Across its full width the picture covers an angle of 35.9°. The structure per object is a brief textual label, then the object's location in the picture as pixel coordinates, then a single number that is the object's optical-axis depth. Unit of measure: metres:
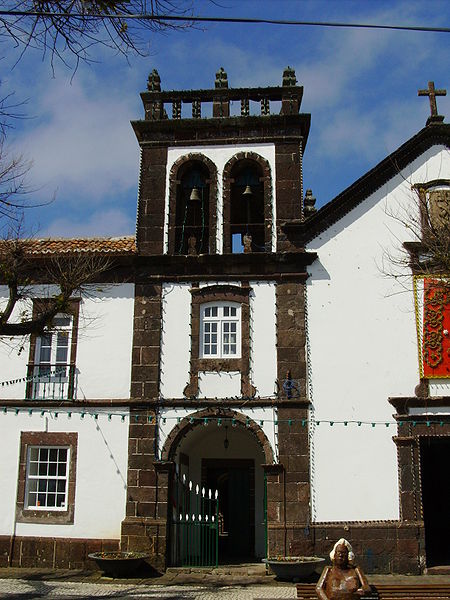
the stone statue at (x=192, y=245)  16.59
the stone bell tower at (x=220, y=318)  15.26
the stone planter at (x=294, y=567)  13.74
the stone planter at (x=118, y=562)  14.05
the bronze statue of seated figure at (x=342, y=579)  8.35
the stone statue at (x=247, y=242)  16.52
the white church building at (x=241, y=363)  14.95
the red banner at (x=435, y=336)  15.30
